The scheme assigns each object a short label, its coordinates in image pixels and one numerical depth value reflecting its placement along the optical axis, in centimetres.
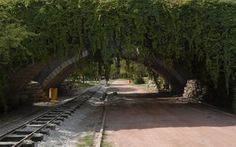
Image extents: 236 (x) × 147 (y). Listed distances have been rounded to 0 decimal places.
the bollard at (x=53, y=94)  3881
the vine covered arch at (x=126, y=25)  2517
